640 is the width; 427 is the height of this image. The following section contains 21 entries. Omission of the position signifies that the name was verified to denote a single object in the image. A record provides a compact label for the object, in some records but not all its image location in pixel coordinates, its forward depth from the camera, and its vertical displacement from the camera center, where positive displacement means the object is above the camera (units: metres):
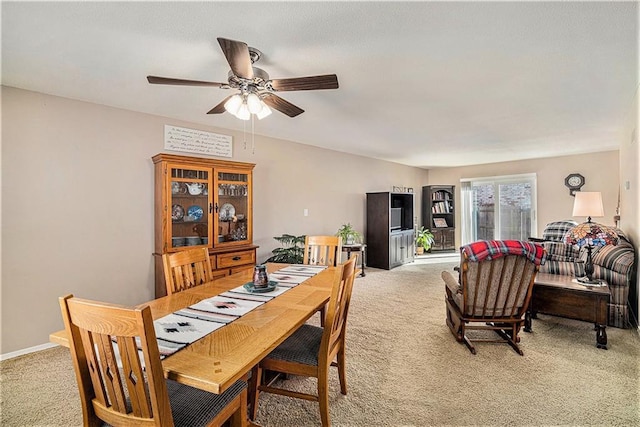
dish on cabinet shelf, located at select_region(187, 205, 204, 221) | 3.35 +0.01
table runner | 1.23 -0.51
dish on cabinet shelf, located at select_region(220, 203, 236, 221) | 3.58 +0.03
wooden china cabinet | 3.15 +0.04
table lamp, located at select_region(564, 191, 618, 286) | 2.83 -0.24
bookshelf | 7.64 -0.03
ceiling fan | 1.67 +0.83
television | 6.15 -0.12
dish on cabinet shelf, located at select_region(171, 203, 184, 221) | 3.21 +0.01
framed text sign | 3.48 +0.88
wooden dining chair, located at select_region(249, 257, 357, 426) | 1.58 -0.78
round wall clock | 5.86 +0.62
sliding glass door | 6.61 +0.13
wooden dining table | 1.00 -0.52
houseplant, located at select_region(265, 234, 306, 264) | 4.18 -0.53
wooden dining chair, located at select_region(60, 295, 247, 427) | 0.94 -0.57
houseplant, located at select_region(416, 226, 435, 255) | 7.35 -0.65
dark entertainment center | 5.92 -0.33
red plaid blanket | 2.36 -0.29
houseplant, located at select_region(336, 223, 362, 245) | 5.17 -0.38
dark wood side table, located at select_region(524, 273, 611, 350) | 2.60 -0.81
